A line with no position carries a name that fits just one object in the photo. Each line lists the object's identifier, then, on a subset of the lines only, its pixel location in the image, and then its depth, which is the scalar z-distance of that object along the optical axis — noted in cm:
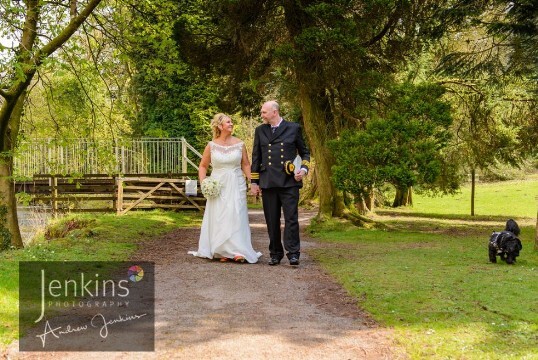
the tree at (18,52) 1095
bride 914
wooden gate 2080
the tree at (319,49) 1385
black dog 889
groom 860
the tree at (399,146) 1340
